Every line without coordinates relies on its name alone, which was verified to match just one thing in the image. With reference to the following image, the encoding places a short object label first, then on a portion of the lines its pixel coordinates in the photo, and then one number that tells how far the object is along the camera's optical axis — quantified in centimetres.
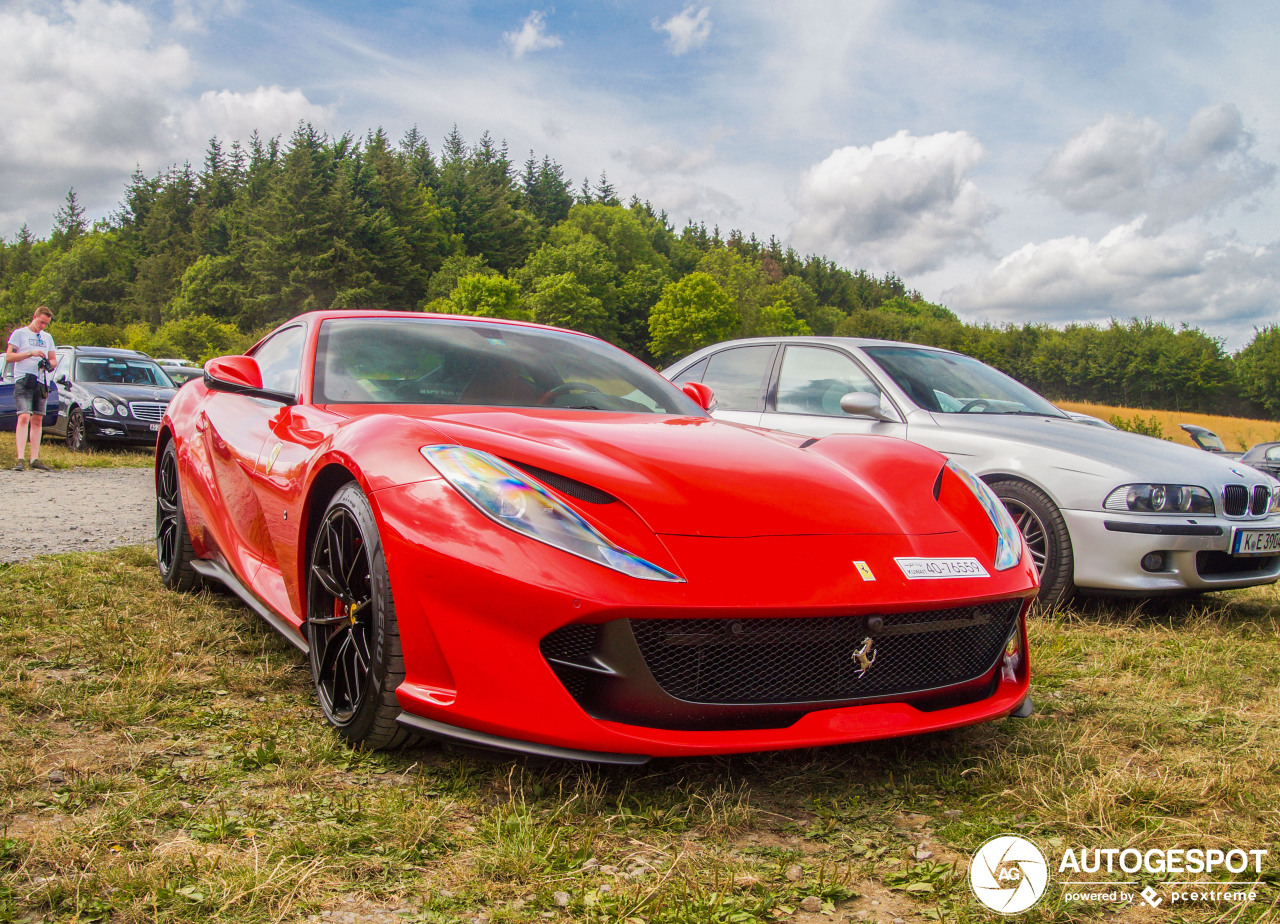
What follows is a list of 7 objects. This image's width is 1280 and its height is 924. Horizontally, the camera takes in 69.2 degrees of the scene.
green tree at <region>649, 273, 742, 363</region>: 7875
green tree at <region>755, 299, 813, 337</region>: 9088
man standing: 923
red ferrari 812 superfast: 192
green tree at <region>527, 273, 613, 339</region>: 7244
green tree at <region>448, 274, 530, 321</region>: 6809
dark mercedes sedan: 1144
